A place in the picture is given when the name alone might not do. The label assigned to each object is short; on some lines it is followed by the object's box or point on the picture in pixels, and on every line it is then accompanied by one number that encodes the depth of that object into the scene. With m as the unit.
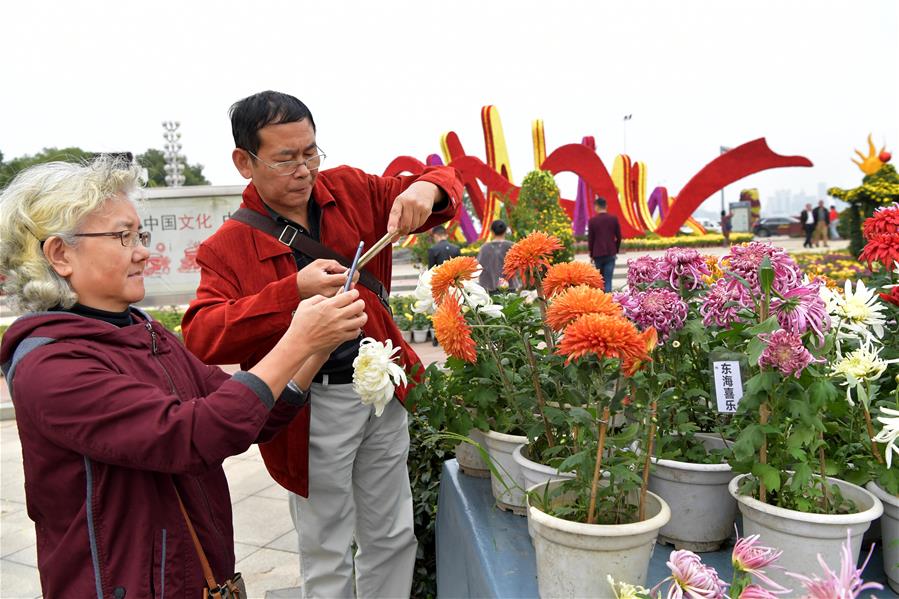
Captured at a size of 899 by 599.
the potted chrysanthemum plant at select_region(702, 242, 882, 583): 1.04
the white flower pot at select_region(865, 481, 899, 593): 1.10
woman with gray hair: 1.04
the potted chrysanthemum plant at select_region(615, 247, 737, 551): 1.17
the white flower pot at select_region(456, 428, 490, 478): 1.81
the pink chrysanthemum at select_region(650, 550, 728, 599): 0.85
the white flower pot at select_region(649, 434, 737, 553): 1.27
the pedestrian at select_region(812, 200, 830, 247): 19.45
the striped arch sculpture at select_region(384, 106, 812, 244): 14.86
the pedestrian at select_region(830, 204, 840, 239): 24.97
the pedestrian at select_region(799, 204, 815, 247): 19.46
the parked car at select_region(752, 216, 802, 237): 29.19
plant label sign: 1.20
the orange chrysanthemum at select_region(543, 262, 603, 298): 1.29
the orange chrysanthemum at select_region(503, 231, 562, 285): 1.40
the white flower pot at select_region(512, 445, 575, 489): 1.30
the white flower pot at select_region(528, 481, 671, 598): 1.02
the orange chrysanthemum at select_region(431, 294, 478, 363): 1.36
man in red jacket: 1.63
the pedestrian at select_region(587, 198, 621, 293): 8.70
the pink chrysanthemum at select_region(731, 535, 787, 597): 0.86
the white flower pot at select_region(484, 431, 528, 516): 1.53
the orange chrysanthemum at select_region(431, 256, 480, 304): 1.50
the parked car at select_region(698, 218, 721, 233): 32.80
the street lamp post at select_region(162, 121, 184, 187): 20.89
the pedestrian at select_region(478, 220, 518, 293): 6.59
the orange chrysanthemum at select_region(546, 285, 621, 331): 1.07
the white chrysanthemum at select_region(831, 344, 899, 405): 1.11
